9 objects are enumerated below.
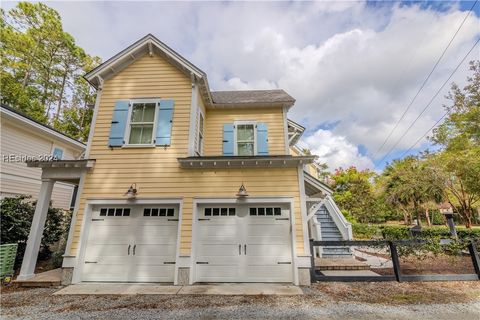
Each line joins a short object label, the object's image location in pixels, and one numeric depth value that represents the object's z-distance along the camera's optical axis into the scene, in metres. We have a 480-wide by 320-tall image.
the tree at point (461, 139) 13.08
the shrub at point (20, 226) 6.91
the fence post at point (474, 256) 5.49
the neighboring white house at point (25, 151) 9.14
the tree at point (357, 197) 23.06
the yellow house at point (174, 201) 5.72
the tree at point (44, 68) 15.32
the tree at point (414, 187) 14.96
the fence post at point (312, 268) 5.60
